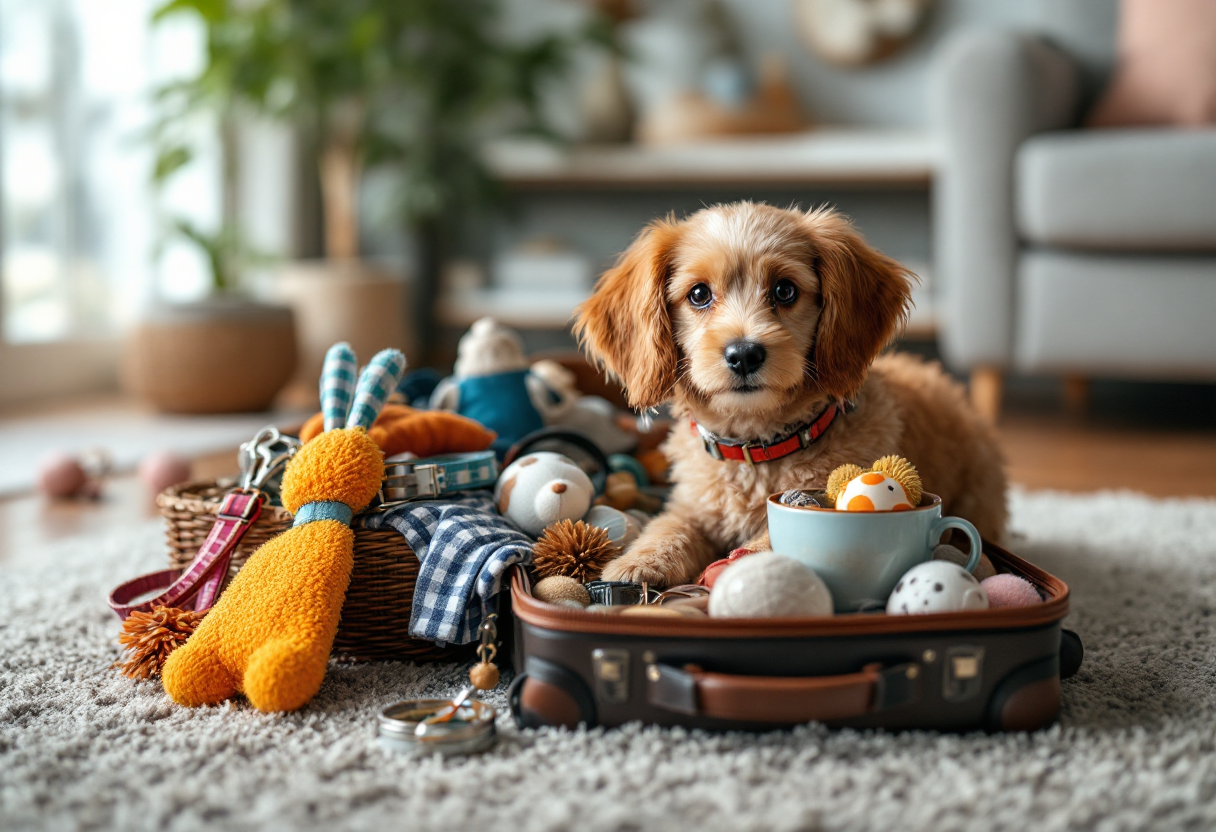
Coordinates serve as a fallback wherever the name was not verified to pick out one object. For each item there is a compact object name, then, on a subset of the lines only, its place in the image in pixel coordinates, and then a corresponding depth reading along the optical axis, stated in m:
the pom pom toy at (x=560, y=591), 1.13
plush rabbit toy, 1.06
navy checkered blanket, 1.16
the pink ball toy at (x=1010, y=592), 1.08
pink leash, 1.27
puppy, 1.25
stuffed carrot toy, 1.41
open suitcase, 0.95
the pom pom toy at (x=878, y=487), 1.08
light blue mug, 1.05
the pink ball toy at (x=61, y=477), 2.22
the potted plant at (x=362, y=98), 3.51
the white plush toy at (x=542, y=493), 1.35
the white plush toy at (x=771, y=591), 0.99
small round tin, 0.97
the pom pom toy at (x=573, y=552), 1.21
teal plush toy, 1.70
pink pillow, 2.89
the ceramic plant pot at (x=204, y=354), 3.32
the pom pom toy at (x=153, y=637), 1.19
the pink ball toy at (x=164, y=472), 2.23
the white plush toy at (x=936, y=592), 1.00
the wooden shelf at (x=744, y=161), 3.72
